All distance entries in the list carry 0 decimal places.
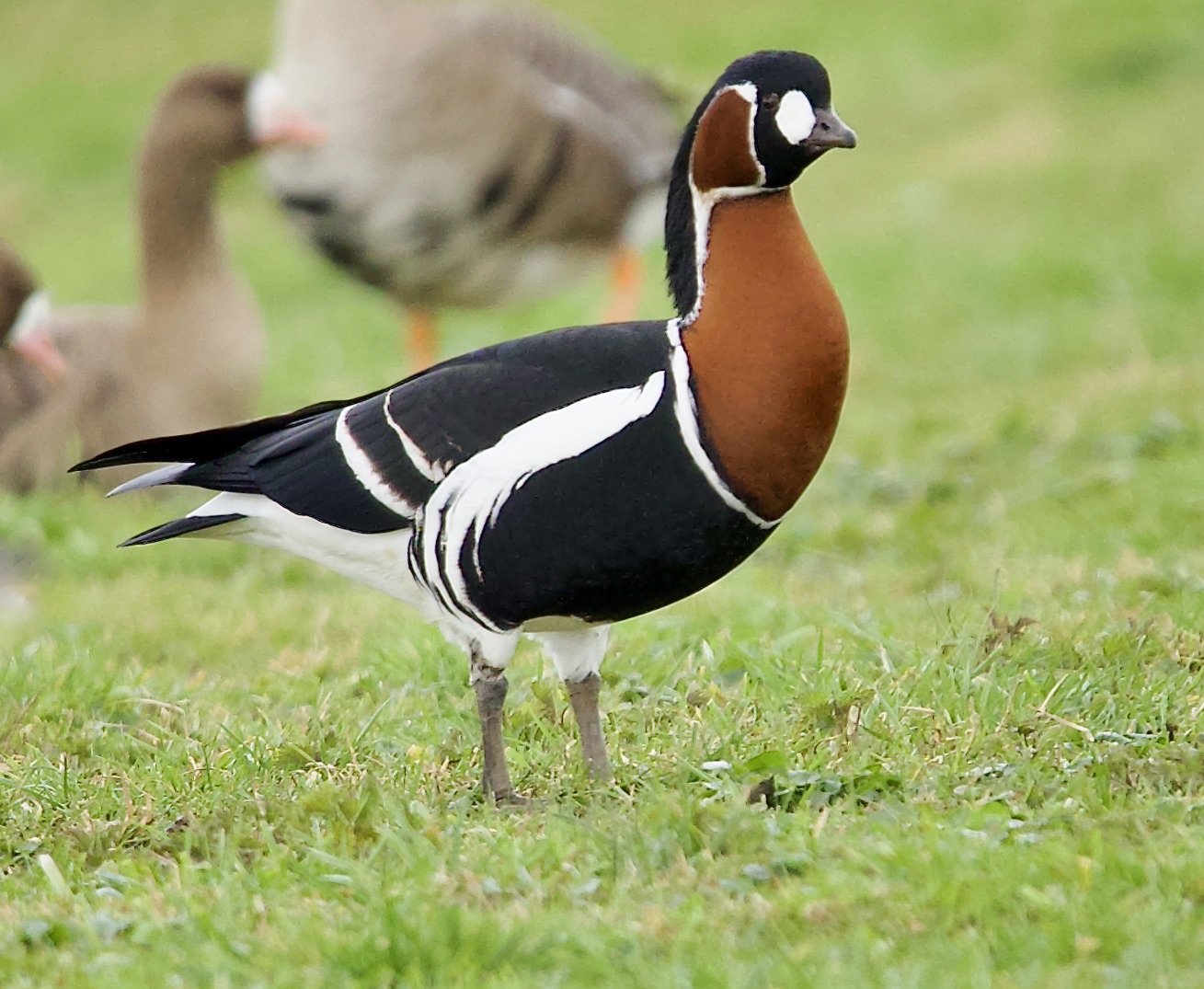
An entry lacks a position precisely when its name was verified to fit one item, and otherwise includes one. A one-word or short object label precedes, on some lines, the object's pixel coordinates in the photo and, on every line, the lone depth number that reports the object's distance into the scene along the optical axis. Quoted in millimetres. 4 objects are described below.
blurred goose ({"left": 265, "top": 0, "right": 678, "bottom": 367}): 17047
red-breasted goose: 6687
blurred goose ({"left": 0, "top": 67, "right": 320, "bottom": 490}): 15406
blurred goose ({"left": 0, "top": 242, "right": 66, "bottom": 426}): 15211
